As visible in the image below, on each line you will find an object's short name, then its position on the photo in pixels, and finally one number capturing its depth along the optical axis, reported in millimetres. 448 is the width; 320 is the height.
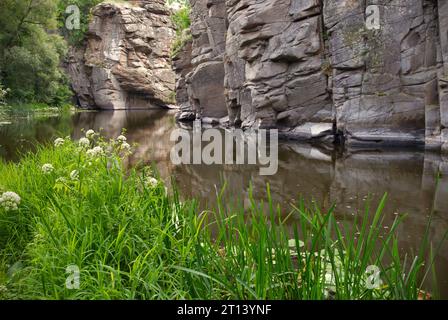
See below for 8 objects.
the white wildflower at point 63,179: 3542
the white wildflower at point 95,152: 4050
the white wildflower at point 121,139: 4552
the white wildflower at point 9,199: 3217
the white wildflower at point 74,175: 3637
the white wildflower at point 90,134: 4614
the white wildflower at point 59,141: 4688
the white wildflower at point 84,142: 4442
